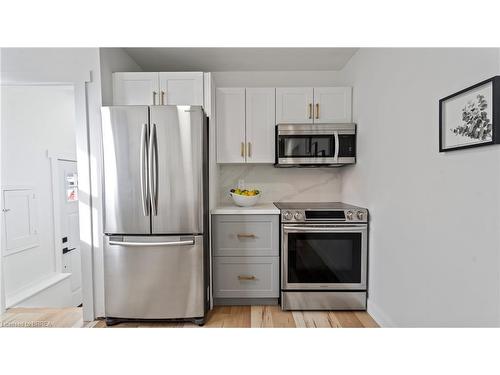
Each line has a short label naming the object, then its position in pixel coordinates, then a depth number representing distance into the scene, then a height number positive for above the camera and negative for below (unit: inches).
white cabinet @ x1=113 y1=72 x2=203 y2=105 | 94.7 +32.5
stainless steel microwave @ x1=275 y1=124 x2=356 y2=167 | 101.3 +13.4
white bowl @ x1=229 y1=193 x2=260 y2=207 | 101.3 -7.9
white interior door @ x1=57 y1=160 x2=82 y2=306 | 129.2 -21.6
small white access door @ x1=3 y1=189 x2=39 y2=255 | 103.2 -16.1
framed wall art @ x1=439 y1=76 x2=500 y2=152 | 42.6 +11.0
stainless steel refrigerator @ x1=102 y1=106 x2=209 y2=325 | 79.7 -9.3
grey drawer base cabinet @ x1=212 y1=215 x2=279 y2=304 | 94.9 -27.5
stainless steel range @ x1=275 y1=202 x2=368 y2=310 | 91.1 -27.4
